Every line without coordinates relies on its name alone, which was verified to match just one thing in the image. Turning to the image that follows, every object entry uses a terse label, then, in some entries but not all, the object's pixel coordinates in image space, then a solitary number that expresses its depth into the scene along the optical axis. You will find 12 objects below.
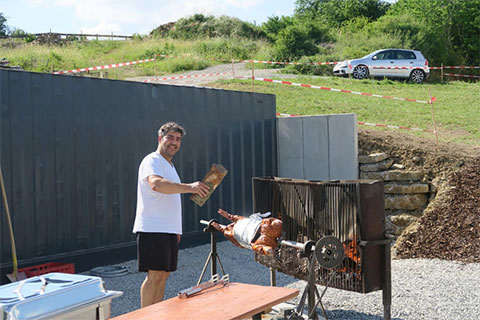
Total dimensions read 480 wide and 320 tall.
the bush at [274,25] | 36.91
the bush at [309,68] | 22.19
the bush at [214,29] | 34.03
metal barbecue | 4.52
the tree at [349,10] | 40.69
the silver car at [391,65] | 20.62
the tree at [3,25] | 42.59
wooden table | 3.45
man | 4.29
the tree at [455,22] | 29.91
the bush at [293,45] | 25.72
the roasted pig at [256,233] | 4.44
